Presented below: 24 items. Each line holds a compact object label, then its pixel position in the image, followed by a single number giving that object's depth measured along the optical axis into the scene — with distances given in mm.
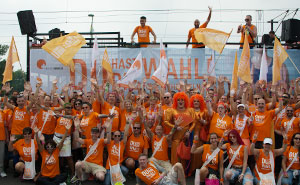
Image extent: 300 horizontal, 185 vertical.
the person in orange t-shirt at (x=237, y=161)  5676
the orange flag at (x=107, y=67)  8312
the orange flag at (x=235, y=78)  7531
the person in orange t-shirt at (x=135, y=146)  6469
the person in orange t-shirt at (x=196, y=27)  9148
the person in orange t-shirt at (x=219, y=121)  6281
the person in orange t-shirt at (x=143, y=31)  9508
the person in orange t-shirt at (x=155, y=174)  5637
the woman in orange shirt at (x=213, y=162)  5758
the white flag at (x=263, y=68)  8210
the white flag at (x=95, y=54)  8420
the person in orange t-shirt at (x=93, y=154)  6207
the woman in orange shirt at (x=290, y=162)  5789
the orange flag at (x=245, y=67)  7541
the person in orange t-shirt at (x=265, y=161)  5680
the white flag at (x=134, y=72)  7949
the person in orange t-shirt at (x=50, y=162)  6176
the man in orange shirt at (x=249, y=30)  9000
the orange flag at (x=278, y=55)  7868
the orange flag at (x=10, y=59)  7969
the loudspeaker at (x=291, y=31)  9828
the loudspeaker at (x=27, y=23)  9391
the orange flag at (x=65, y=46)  7746
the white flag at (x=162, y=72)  7401
